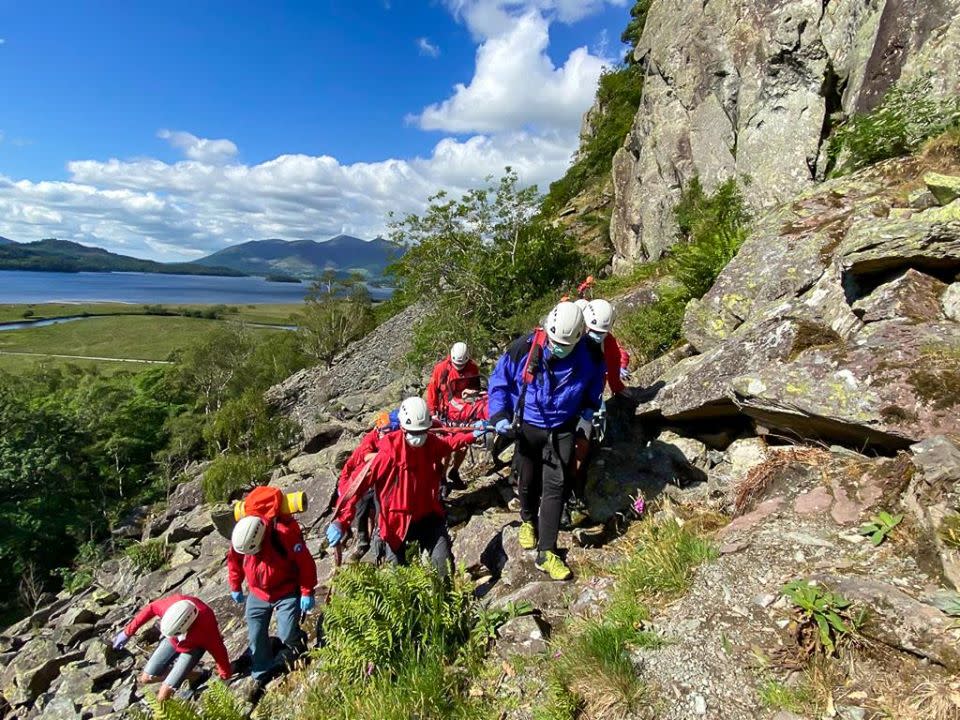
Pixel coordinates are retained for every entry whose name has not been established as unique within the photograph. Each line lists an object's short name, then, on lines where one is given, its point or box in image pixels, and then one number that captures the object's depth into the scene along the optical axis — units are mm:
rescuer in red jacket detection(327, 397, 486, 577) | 5527
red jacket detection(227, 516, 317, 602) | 5723
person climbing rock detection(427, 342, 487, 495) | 8898
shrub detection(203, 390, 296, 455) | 24062
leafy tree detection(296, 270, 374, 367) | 50375
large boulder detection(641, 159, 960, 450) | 4828
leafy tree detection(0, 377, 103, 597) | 27844
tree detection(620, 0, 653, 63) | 34406
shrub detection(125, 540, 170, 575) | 15289
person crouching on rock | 5980
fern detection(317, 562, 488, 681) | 4160
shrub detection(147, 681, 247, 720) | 3742
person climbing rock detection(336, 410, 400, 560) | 5672
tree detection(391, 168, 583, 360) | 18703
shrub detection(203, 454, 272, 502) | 18828
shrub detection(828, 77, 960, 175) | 7602
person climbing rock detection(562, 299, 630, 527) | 5371
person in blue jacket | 5203
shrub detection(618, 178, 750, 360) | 9125
